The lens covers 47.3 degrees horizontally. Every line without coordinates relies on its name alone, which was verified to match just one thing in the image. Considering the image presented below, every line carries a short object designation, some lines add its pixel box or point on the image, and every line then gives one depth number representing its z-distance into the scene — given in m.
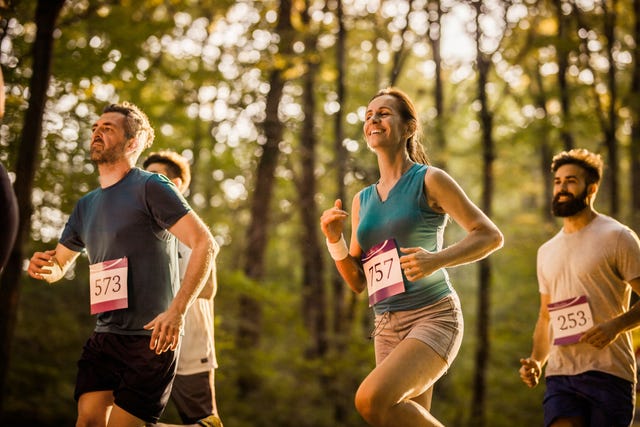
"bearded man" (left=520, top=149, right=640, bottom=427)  4.17
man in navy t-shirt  3.50
